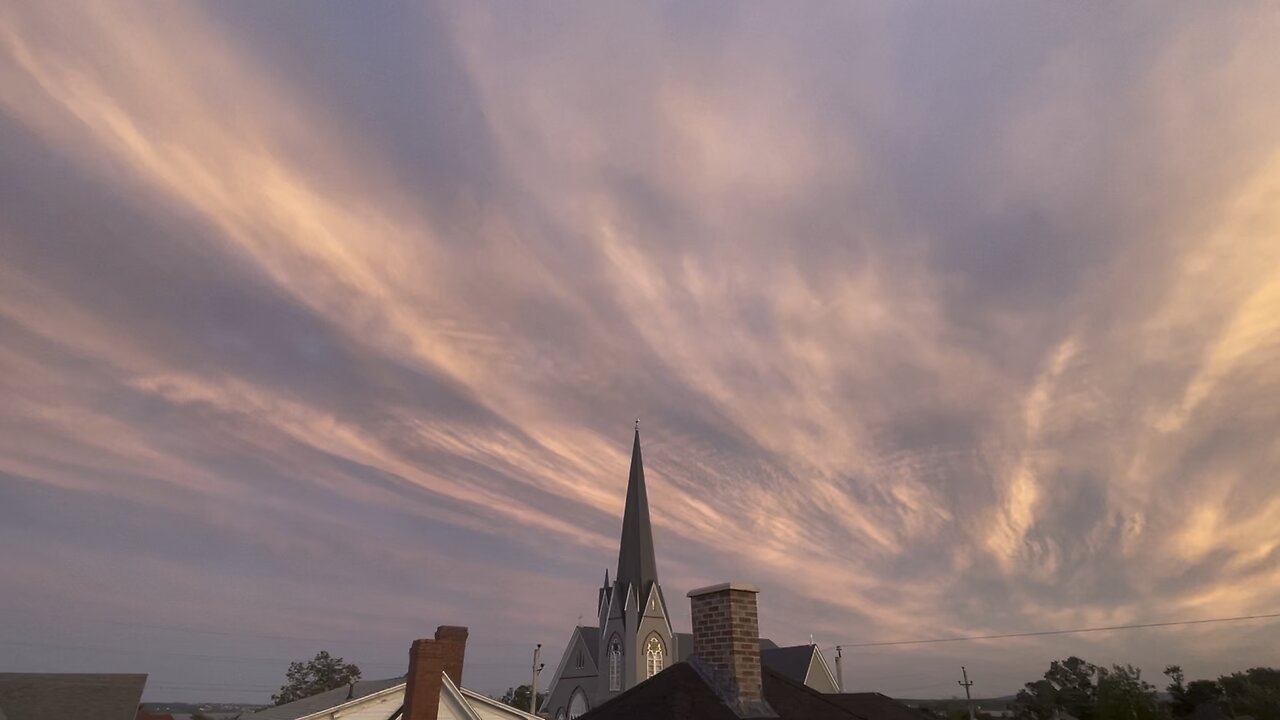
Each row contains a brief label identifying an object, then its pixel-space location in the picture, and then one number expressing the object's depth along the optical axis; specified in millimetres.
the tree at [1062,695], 102125
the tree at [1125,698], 66419
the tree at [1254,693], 72375
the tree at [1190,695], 89812
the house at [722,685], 11023
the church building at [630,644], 73312
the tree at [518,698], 101938
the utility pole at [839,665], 75250
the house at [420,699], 12781
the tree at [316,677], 95188
